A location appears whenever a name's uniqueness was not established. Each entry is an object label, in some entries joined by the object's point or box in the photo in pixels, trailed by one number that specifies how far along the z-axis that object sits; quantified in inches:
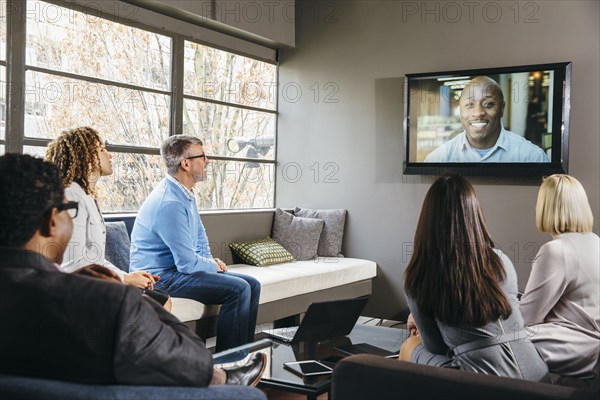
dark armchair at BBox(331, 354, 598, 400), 58.2
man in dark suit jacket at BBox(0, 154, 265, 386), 51.8
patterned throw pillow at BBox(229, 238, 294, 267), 185.3
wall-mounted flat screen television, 173.6
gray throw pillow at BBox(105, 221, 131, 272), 145.6
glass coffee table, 95.1
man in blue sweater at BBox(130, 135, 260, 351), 139.8
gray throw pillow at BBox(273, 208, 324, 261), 202.1
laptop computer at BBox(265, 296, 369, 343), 117.3
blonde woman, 88.7
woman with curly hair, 111.3
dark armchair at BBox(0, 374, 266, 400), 50.1
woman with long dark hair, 75.4
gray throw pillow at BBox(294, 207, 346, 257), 208.5
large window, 148.0
